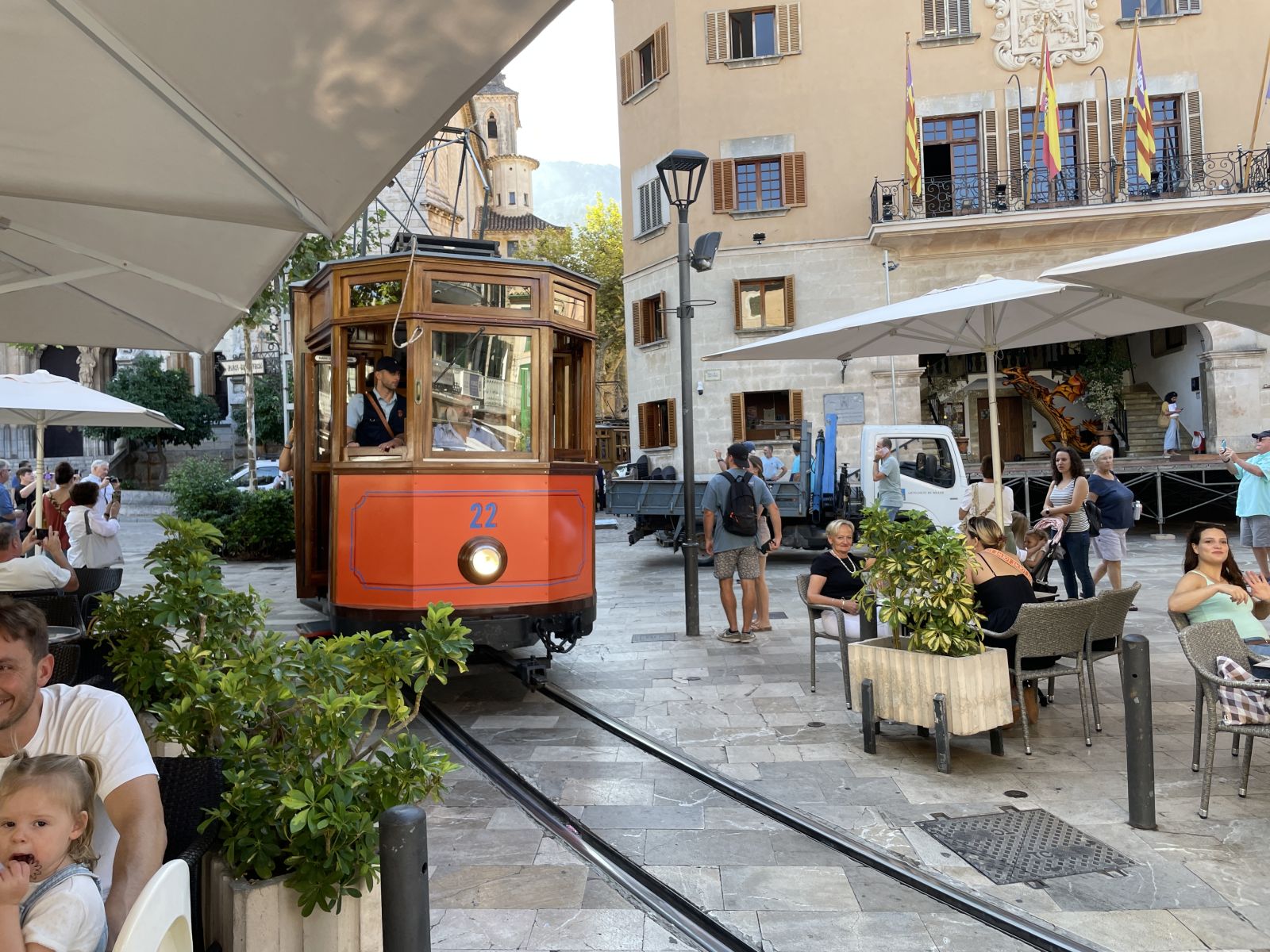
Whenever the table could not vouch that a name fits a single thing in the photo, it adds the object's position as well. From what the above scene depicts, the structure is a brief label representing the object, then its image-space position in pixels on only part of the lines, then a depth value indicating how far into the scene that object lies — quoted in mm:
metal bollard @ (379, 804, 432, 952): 2002
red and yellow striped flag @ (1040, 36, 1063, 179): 19562
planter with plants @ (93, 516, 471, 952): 2320
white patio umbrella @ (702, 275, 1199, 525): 7020
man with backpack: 8547
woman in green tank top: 5051
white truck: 13609
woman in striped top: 8750
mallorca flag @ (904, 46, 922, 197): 20359
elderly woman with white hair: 9320
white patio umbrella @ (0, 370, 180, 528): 8258
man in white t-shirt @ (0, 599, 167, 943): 2297
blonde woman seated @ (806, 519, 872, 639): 6812
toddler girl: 1908
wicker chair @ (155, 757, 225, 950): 2467
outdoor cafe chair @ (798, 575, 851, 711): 5930
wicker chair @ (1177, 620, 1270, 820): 4184
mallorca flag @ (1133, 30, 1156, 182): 19219
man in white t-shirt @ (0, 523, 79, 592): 5770
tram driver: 6238
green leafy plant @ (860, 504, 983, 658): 5094
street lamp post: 9156
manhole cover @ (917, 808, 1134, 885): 3791
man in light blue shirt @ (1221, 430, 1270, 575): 9422
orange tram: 6070
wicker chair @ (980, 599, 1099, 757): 5195
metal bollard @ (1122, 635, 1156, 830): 4113
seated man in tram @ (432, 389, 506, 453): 6188
